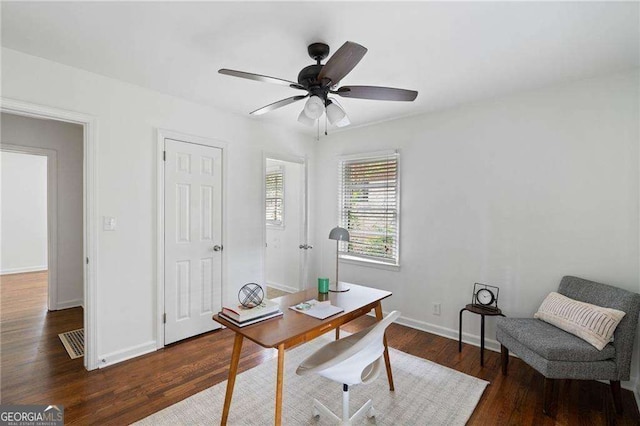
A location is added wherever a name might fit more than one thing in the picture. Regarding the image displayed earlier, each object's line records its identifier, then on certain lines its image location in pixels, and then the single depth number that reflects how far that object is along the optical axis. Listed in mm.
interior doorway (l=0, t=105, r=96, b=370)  3385
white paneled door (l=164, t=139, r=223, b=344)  3008
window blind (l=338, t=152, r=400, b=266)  3723
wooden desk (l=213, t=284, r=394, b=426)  1556
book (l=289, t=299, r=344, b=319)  1890
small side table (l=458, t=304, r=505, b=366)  2678
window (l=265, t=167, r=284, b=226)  4934
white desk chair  1508
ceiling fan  1718
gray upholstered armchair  1997
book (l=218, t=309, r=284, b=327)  1718
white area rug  1957
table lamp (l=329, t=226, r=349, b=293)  2666
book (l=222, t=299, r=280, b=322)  1729
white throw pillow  2012
